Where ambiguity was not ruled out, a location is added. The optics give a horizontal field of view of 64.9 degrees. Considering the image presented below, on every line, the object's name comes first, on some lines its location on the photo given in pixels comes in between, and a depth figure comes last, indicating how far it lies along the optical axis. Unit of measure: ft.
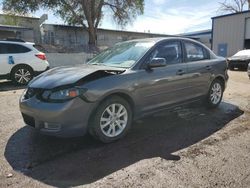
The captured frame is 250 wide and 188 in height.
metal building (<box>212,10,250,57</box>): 61.80
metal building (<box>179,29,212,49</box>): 106.10
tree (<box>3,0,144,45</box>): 60.74
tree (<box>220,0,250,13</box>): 99.69
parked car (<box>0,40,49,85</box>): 22.79
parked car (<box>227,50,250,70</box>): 38.95
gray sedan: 8.88
